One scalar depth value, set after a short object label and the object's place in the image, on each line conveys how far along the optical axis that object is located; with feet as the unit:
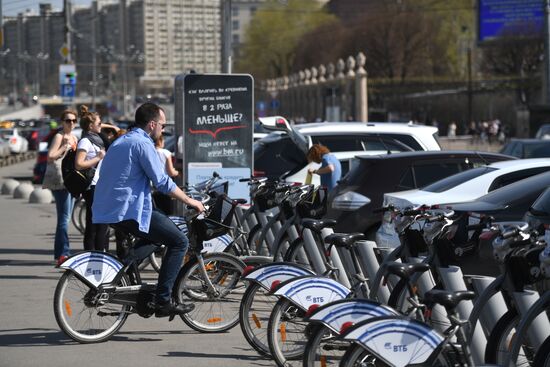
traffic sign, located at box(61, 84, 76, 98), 149.69
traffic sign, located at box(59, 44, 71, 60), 147.91
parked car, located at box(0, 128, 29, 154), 174.70
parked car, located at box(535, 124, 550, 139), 129.32
